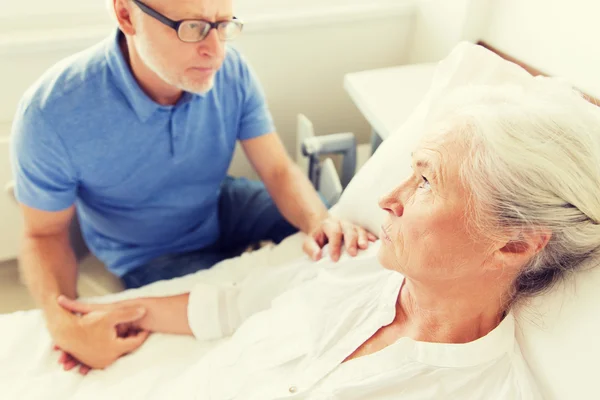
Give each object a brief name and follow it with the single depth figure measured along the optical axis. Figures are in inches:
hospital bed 29.5
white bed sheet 37.9
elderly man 40.1
